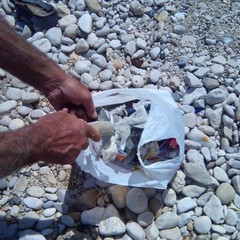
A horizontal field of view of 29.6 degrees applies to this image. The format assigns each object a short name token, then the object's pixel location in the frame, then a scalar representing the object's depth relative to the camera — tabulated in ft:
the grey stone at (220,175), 5.20
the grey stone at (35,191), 5.14
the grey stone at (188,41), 6.26
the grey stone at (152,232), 4.85
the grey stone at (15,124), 5.60
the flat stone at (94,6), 6.57
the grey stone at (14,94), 5.89
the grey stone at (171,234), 4.88
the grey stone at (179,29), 6.36
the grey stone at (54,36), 6.30
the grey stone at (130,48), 6.12
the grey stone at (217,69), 5.90
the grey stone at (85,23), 6.31
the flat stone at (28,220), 4.93
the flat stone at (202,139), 5.40
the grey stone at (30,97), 5.76
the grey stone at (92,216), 4.91
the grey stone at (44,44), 6.25
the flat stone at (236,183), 5.12
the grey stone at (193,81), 5.77
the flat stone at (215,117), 5.53
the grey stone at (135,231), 4.81
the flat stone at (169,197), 5.05
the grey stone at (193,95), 5.73
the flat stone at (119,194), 5.00
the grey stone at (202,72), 5.86
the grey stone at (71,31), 6.30
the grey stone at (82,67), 5.99
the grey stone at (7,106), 5.76
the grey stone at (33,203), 5.05
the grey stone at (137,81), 5.81
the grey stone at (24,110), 5.74
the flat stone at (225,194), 5.07
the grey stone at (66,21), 6.41
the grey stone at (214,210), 4.94
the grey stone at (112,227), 4.81
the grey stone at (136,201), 4.93
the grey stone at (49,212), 5.01
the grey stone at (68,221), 4.93
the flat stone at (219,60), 6.02
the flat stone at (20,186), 5.17
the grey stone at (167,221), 4.91
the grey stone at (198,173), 5.10
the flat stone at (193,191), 5.11
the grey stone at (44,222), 4.95
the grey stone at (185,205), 5.00
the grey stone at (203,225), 4.90
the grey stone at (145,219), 4.92
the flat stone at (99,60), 6.00
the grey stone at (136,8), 6.51
